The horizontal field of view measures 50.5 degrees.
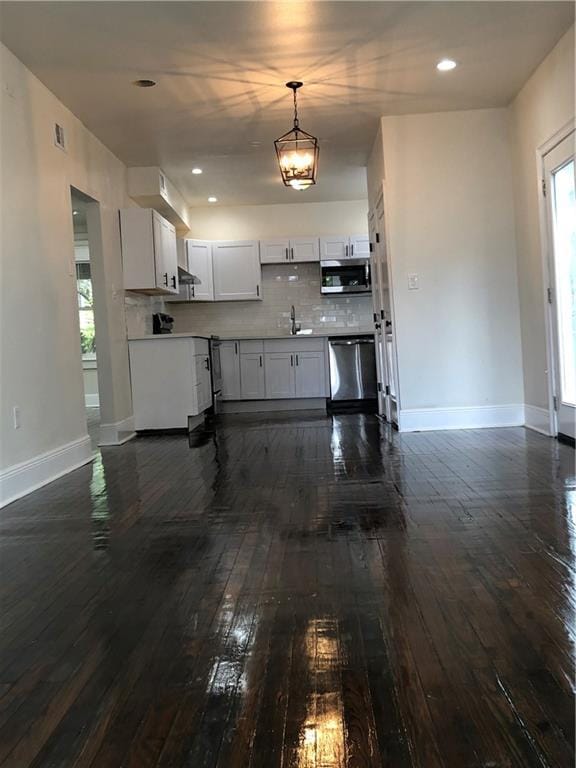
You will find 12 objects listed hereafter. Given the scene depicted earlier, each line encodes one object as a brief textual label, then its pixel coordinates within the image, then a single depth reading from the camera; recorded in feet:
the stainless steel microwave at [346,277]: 26.84
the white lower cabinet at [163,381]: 19.42
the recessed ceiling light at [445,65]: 13.37
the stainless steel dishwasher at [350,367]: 25.04
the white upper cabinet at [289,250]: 26.81
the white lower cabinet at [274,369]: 25.30
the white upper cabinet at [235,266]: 26.81
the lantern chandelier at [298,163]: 14.71
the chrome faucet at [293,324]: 27.53
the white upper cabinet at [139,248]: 19.11
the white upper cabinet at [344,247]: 26.63
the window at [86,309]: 31.60
